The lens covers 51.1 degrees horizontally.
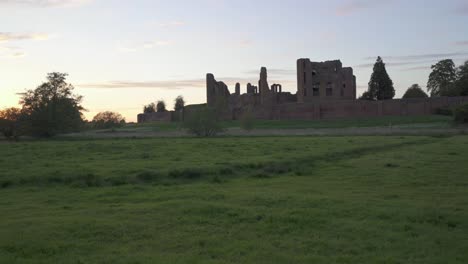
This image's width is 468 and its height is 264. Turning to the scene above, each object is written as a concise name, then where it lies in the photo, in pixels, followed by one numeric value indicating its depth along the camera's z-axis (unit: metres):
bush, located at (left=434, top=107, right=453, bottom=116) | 71.34
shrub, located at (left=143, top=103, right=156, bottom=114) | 144.25
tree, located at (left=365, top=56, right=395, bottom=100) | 99.69
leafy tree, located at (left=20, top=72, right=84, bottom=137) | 56.16
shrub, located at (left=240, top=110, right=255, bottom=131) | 60.69
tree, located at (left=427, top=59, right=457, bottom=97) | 105.91
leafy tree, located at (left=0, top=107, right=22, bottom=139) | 54.50
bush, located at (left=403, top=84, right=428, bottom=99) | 101.38
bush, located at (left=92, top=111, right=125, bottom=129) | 91.88
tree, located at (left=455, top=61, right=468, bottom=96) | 82.81
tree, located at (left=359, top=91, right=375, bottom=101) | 102.79
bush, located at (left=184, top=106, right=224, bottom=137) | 53.06
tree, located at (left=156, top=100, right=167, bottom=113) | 142.05
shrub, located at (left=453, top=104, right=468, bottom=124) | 55.25
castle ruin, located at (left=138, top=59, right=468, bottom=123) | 78.56
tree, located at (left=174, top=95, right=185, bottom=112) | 135.75
